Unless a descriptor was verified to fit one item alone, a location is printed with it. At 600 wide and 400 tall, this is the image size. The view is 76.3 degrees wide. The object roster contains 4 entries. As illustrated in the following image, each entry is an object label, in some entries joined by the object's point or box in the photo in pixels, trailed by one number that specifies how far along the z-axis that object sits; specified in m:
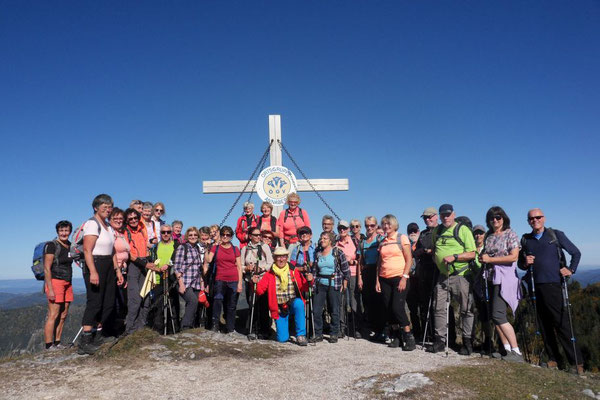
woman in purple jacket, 5.88
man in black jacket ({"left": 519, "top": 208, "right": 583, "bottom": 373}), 5.81
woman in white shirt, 5.67
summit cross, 10.81
